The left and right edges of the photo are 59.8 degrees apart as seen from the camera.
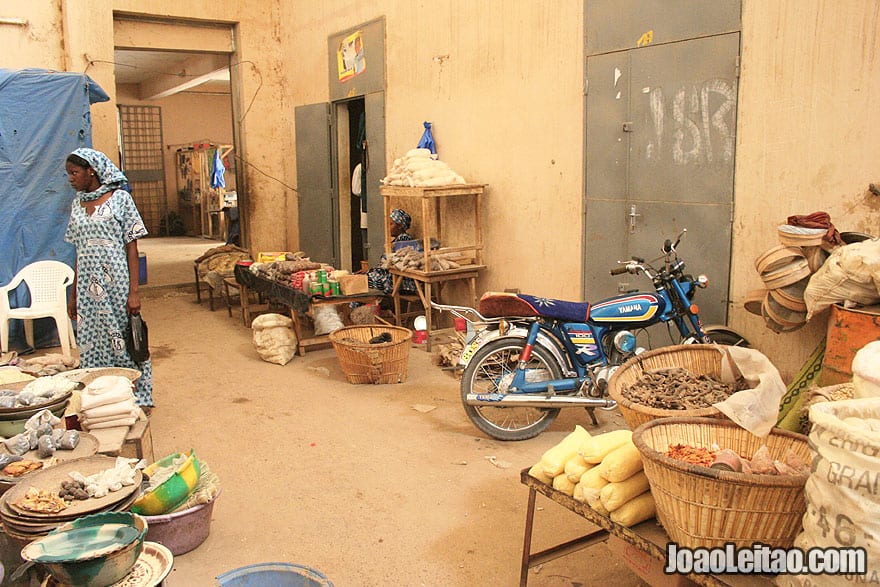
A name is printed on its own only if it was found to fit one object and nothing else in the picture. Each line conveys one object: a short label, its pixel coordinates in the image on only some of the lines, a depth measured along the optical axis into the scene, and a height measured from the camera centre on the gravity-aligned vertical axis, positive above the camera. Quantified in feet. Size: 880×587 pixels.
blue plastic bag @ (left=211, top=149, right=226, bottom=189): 58.44 +0.51
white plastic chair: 23.49 -3.59
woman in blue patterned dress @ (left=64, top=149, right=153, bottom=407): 16.97 -1.69
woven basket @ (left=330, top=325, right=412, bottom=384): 20.93 -4.94
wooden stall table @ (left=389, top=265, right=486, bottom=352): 24.09 -3.23
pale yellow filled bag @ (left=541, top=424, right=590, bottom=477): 10.11 -3.70
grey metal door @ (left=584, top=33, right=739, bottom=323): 17.46 +0.42
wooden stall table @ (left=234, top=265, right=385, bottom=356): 23.91 -3.85
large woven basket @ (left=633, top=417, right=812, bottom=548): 7.70 -3.39
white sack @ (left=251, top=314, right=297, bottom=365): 23.99 -5.00
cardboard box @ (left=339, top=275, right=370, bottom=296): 24.38 -3.37
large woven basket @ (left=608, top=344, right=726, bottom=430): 13.55 -3.45
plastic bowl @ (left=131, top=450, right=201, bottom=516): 11.78 -4.83
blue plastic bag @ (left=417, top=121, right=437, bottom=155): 26.81 +1.24
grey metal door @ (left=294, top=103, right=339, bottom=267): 34.81 -0.31
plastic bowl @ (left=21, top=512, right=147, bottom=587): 8.63 -4.34
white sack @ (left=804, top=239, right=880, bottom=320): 13.21 -1.89
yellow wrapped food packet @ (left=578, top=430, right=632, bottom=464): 9.70 -3.42
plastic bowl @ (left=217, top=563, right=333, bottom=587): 9.96 -5.18
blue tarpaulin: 24.84 +0.72
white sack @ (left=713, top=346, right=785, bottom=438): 9.37 -2.86
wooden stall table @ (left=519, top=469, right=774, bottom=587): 7.81 -4.16
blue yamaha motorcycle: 16.44 -3.61
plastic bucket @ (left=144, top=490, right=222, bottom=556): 11.86 -5.44
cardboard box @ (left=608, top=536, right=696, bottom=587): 8.72 -4.66
